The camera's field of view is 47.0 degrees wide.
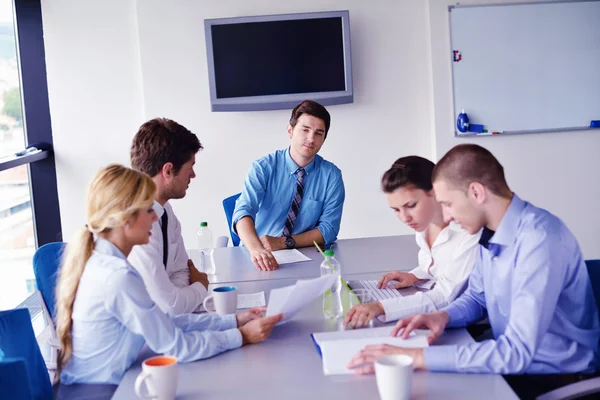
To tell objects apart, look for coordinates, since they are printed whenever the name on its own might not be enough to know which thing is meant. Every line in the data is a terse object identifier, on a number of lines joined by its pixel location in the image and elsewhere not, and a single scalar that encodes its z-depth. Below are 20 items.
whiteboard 5.21
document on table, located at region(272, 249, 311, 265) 3.15
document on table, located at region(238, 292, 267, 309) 2.48
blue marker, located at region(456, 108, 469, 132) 5.21
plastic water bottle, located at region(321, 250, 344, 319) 2.29
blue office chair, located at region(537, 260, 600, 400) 1.73
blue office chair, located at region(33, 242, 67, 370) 2.79
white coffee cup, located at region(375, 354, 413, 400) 1.52
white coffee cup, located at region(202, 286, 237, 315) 2.31
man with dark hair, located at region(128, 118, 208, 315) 2.42
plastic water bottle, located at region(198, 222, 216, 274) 3.13
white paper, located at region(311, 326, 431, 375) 1.82
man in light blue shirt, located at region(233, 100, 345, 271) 3.66
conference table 1.67
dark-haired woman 2.32
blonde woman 1.91
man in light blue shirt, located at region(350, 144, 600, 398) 1.77
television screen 5.09
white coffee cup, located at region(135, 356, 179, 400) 1.61
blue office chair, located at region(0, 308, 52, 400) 2.07
